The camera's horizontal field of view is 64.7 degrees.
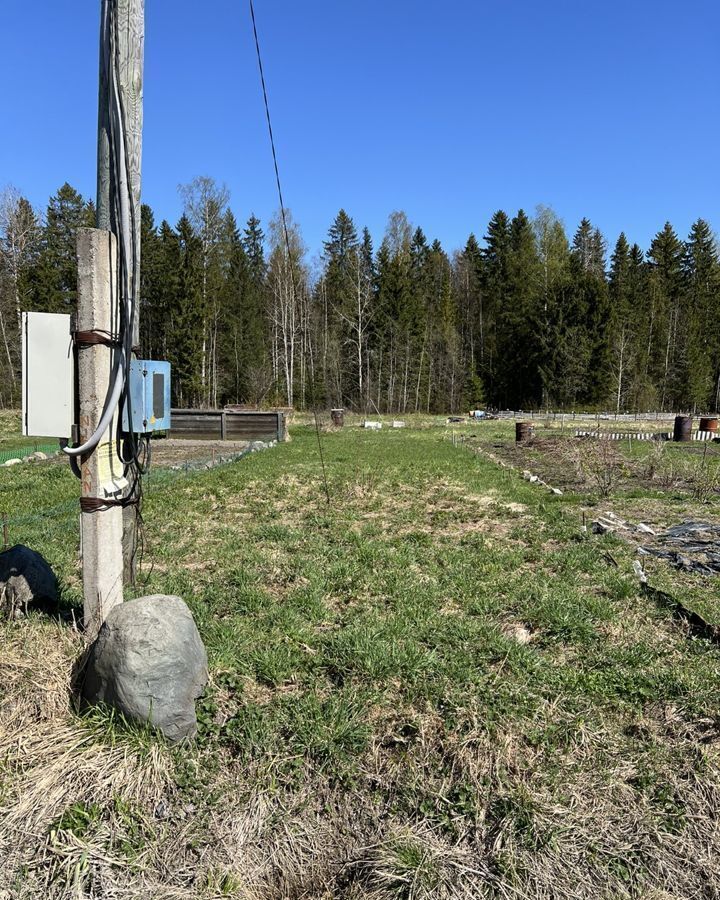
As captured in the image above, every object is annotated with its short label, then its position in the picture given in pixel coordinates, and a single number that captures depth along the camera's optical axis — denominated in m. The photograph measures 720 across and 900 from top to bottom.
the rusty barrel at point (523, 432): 17.44
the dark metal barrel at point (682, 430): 18.56
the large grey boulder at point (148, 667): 2.34
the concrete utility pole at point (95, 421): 2.64
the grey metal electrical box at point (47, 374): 2.62
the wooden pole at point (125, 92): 2.76
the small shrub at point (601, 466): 8.85
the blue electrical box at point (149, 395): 2.88
